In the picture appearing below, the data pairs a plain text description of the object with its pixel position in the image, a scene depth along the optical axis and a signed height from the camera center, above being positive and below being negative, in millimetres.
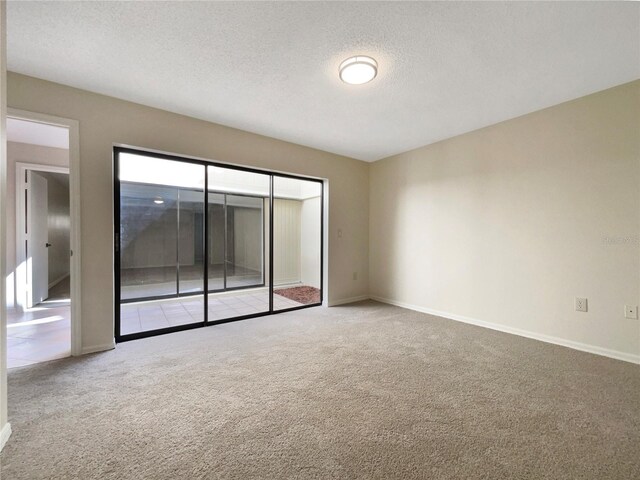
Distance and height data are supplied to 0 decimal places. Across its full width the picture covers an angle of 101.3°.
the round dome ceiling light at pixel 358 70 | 2078 +1387
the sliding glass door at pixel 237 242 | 4184 -62
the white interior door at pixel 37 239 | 4105 -1
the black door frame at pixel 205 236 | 2801 +28
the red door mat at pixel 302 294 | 4711 -1080
